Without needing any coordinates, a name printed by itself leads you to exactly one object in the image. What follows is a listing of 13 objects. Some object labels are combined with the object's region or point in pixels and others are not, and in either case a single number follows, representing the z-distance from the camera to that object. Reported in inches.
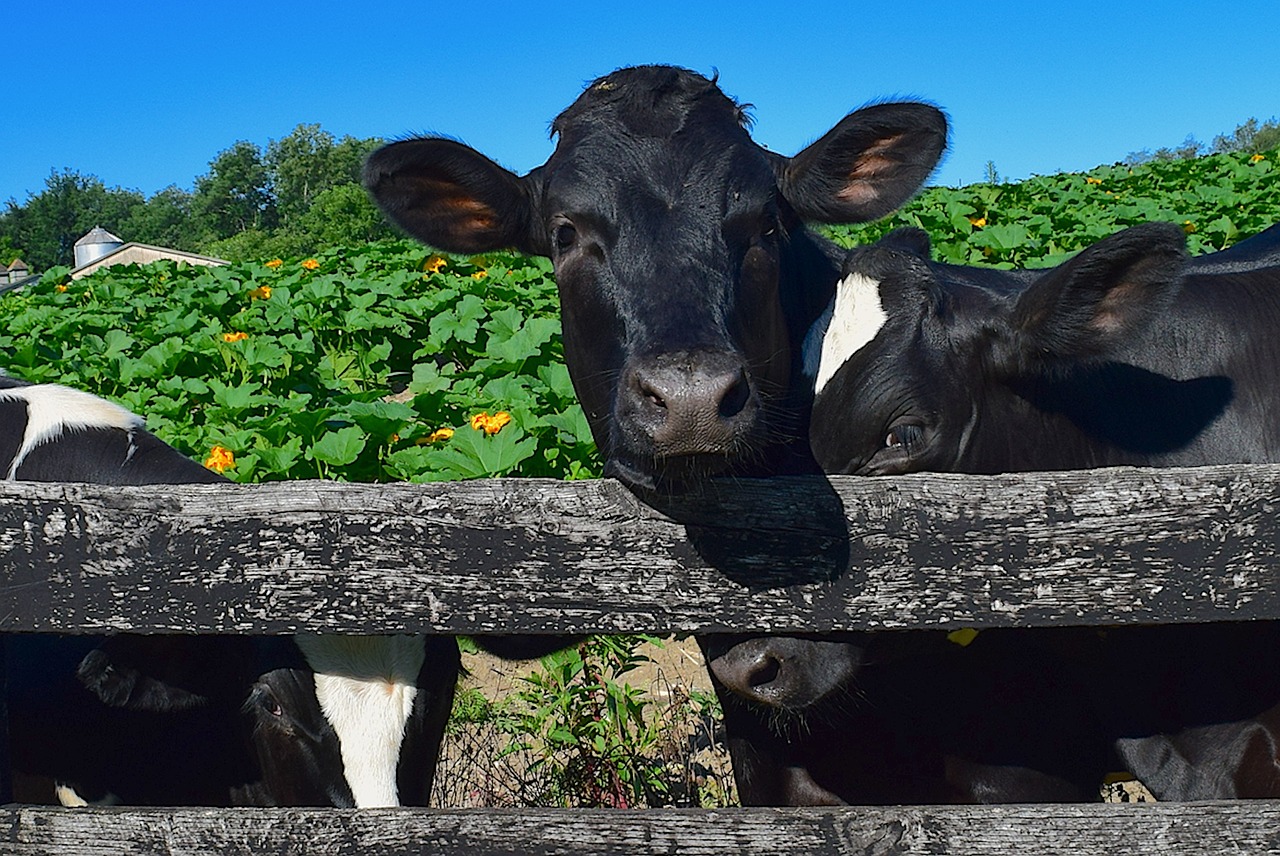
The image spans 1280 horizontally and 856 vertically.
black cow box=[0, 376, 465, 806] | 108.6
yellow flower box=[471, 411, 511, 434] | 216.4
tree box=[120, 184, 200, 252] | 4453.7
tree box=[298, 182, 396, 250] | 2524.6
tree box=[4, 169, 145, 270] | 4475.9
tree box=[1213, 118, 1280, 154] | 2706.7
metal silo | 2711.6
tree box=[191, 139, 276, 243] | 4195.4
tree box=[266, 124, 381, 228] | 3954.2
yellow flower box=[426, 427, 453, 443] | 227.8
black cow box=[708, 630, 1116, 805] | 117.2
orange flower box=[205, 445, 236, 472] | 227.3
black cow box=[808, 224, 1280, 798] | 107.3
